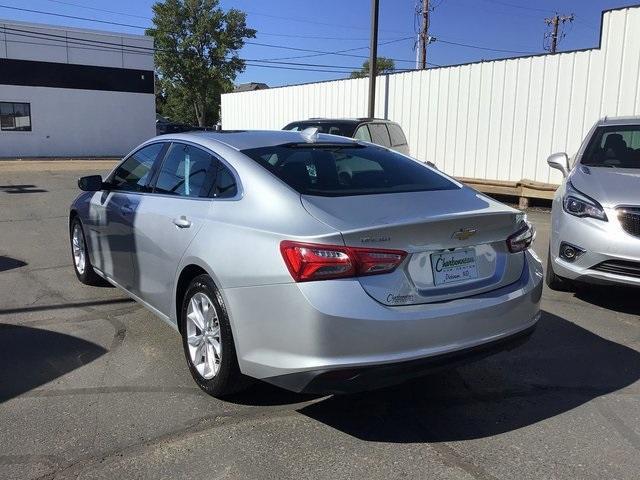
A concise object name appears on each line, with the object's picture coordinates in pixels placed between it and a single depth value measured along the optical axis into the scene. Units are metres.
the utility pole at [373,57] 15.69
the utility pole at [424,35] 39.03
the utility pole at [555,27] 51.82
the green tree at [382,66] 70.16
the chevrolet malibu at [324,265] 2.92
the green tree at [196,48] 51.66
